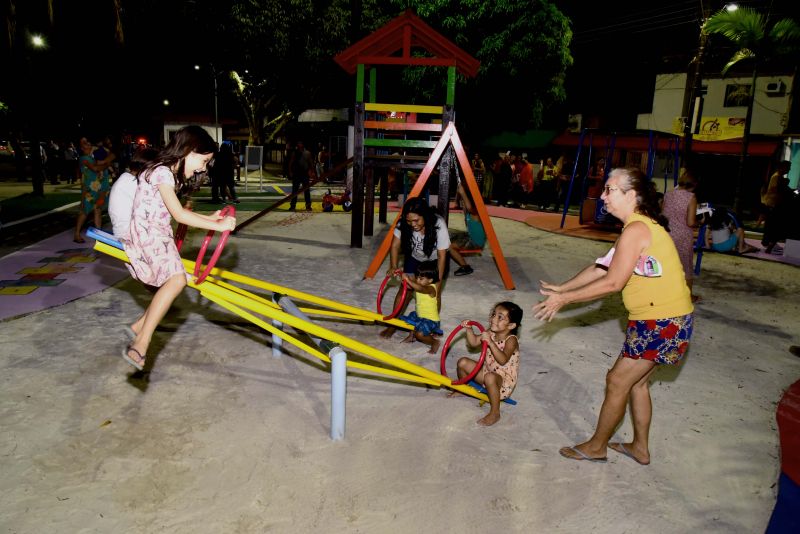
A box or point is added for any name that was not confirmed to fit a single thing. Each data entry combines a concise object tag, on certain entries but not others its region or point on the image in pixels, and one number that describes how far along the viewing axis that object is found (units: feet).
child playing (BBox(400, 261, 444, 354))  17.51
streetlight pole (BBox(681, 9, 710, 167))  51.44
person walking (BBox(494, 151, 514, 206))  67.36
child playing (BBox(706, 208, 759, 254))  39.32
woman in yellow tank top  10.52
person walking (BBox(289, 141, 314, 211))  53.93
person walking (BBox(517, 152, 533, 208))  66.23
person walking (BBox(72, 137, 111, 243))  30.81
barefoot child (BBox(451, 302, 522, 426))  13.53
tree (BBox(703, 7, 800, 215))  52.47
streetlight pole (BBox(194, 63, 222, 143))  101.26
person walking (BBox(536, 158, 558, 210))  66.80
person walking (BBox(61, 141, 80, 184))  75.36
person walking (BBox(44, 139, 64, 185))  74.90
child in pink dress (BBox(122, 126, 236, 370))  11.98
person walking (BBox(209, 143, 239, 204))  56.18
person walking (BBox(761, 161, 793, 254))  41.09
